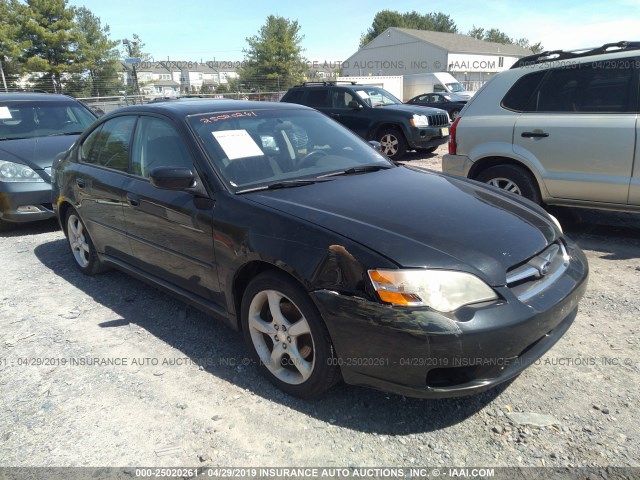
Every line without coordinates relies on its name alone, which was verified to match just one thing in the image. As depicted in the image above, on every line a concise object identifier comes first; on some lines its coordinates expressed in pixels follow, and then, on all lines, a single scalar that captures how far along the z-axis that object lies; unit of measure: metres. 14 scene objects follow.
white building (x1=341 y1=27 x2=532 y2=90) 48.72
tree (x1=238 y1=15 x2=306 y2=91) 43.28
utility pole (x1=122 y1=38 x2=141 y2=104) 24.21
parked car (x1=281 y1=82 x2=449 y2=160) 10.54
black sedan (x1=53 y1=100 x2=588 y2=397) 2.23
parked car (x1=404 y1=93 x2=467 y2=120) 20.61
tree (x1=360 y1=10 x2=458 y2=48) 78.94
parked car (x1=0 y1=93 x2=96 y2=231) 6.04
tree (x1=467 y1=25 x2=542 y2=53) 98.43
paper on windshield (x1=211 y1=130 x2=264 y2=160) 3.21
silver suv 4.62
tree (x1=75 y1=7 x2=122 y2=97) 33.69
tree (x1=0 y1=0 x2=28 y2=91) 31.31
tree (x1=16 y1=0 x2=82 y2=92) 32.69
